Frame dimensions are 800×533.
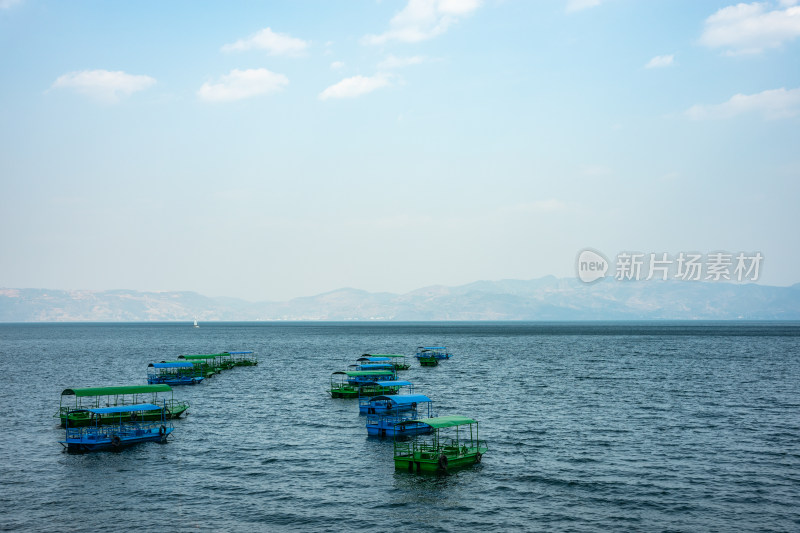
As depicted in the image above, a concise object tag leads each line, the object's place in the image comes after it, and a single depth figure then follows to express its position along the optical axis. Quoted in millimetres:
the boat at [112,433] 57375
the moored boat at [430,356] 148625
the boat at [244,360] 149750
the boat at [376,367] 108212
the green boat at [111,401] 66250
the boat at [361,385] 89125
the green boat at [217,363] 123412
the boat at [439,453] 48625
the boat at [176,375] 106569
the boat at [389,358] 129650
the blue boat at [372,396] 72500
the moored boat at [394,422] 61375
